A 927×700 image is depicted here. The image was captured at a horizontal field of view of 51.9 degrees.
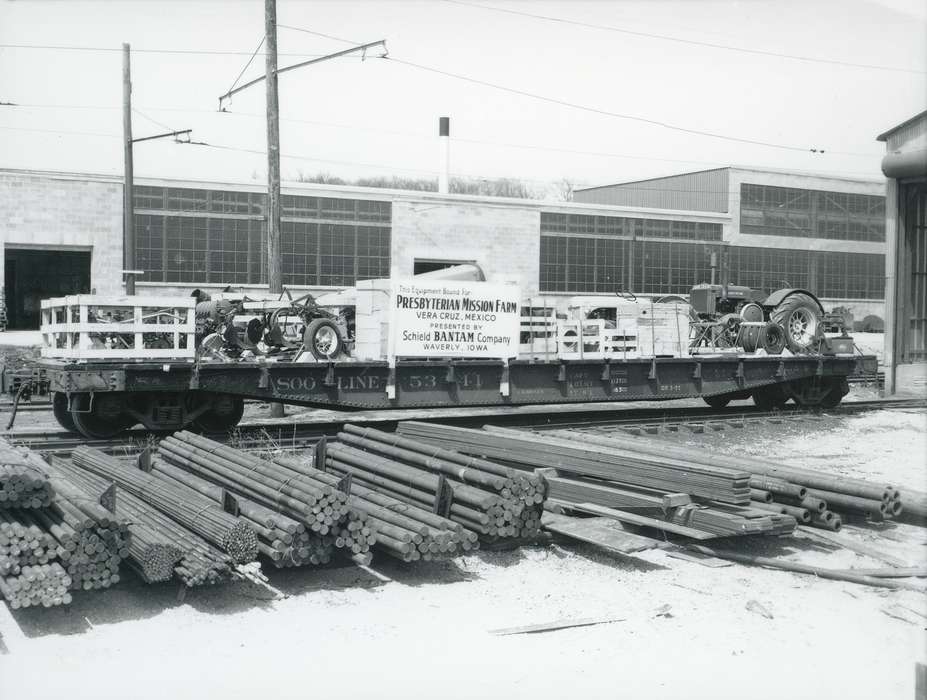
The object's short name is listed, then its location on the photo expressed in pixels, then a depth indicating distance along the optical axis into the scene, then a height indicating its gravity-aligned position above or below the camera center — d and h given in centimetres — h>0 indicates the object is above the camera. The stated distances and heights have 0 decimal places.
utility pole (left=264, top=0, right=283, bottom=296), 1684 +285
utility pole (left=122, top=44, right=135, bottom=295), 2275 +366
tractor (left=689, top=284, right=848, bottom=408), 1906 -31
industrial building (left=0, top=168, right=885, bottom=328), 3428 +316
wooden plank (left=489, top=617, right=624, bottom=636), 629 -210
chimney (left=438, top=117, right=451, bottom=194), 4422 +770
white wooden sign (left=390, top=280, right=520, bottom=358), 1430 -13
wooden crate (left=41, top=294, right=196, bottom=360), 1227 -30
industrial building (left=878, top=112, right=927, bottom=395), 1941 +84
